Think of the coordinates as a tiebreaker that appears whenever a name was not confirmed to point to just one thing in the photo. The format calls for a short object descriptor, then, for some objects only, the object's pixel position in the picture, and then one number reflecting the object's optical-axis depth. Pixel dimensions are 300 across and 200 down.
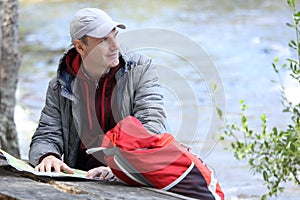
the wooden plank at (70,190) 5.42
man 6.45
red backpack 5.66
